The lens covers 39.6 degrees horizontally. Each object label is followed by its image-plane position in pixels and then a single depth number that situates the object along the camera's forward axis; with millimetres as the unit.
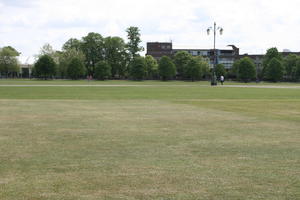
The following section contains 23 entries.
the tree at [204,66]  122812
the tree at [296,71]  119188
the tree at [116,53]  134000
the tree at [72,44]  141625
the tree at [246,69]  114000
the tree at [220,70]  125000
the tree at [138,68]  116562
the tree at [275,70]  113375
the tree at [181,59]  128400
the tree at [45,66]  116750
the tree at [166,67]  120000
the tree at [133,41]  132375
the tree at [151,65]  126588
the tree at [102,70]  115500
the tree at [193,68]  117938
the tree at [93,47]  136625
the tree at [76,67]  115625
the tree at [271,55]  125125
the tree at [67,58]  123369
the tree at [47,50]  144500
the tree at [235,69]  118812
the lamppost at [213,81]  66812
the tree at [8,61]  143500
